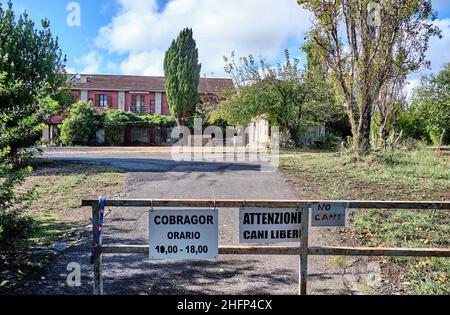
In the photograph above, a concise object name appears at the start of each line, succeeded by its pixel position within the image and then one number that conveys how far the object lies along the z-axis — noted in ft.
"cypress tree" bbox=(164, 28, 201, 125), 127.65
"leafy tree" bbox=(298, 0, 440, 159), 43.98
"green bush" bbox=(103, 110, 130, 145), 108.47
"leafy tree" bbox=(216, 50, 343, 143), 76.25
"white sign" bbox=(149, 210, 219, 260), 11.82
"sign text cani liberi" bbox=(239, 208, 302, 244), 12.07
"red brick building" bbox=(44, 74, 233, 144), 153.89
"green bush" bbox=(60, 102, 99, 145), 101.91
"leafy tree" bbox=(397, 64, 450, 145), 76.02
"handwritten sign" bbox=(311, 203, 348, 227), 12.38
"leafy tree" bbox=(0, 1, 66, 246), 17.44
